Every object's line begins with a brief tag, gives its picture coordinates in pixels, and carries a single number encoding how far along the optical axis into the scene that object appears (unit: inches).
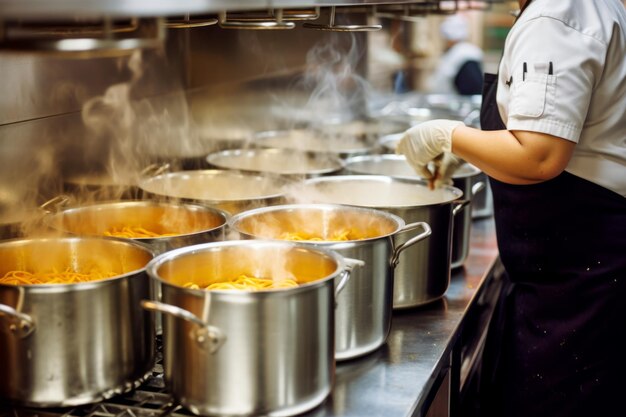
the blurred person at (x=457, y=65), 257.1
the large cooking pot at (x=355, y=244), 66.0
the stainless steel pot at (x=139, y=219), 75.0
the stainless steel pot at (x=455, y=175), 98.4
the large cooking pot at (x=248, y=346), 51.8
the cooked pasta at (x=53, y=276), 63.3
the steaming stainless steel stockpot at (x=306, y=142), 124.4
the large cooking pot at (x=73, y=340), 52.7
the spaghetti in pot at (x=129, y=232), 78.5
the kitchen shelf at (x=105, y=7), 35.6
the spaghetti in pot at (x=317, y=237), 78.7
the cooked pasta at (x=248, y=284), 62.6
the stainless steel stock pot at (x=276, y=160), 110.7
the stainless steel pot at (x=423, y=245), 79.6
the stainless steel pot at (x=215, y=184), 94.3
